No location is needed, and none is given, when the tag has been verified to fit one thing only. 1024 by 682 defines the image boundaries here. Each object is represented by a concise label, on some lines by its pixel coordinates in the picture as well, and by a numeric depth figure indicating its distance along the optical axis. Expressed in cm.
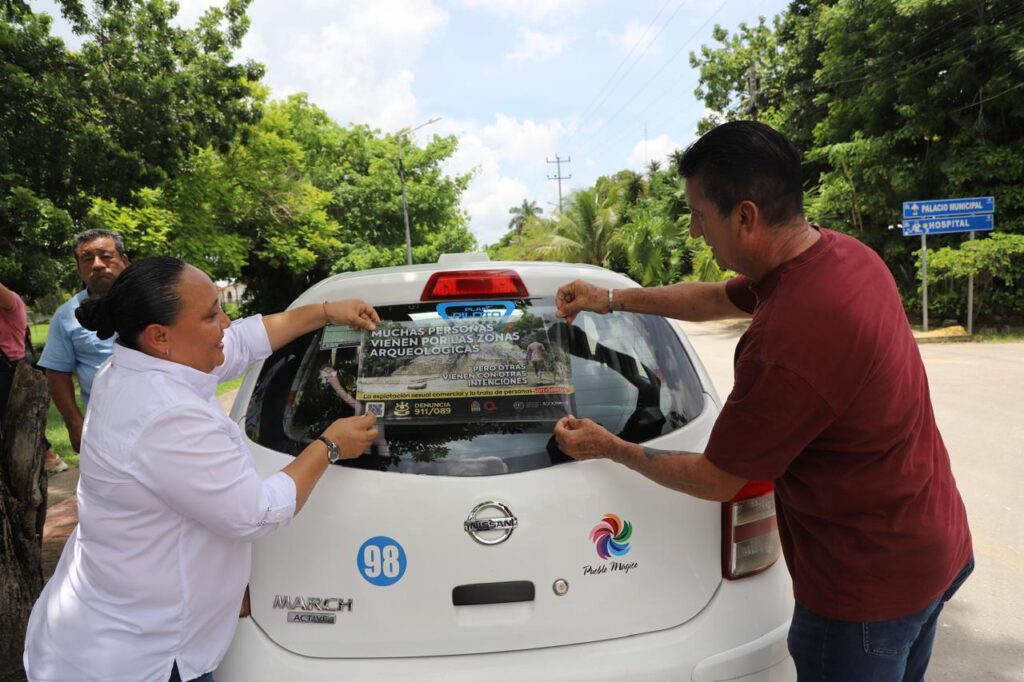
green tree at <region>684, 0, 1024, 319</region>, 1509
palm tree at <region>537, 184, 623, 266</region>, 3353
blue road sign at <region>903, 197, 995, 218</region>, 1420
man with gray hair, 364
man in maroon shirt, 141
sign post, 1423
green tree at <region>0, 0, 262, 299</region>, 1142
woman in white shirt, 142
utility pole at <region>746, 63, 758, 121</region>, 2103
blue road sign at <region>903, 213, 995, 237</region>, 1430
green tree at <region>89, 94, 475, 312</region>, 1502
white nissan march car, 167
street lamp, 2381
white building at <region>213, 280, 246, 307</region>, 6735
